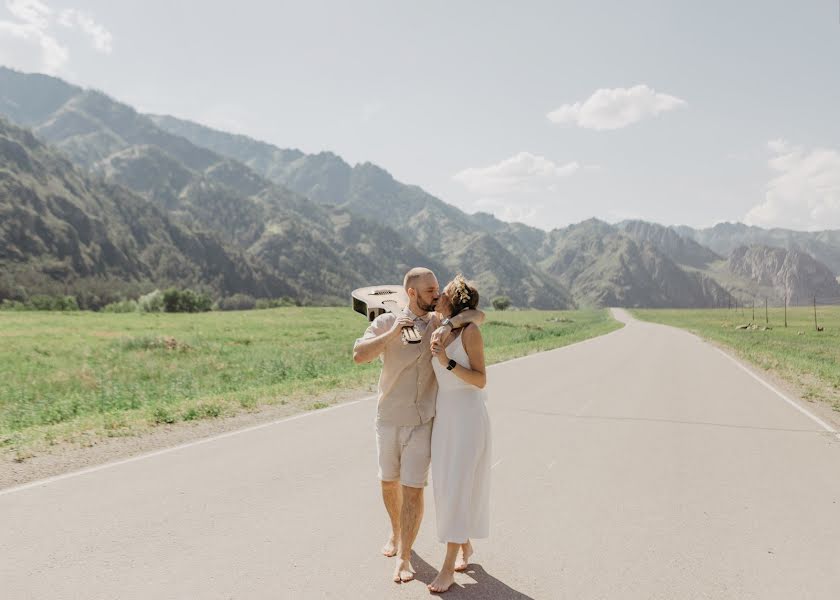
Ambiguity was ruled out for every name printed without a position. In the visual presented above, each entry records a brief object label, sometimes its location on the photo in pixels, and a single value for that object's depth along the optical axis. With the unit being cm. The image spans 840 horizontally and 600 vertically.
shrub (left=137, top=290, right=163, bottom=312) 8738
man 456
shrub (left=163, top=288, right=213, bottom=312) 8650
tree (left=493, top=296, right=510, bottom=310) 16188
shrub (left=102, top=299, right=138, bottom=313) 8751
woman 444
